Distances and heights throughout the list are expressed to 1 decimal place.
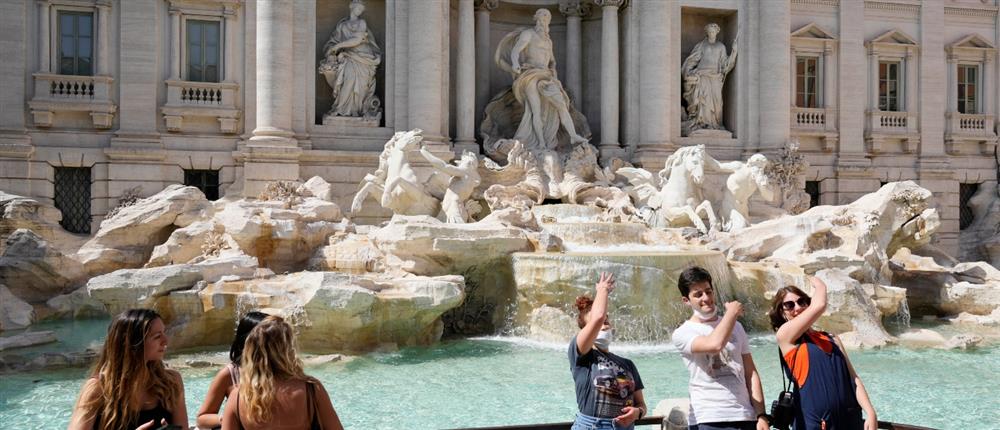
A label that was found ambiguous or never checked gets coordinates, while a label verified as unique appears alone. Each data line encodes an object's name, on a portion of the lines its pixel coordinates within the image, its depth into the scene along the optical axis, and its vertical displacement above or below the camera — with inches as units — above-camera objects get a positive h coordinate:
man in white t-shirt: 146.2 -27.3
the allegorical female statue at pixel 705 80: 738.8 +121.2
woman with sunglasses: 139.4 -26.2
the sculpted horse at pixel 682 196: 569.6 +14.9
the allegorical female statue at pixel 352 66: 649.6 +115.8
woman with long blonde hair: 118.3 -24.9
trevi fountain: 344.8 -30.7
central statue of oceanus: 667.4 +98.5
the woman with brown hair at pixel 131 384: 119.6 -24.7
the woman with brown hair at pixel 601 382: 146.4 -28.9
